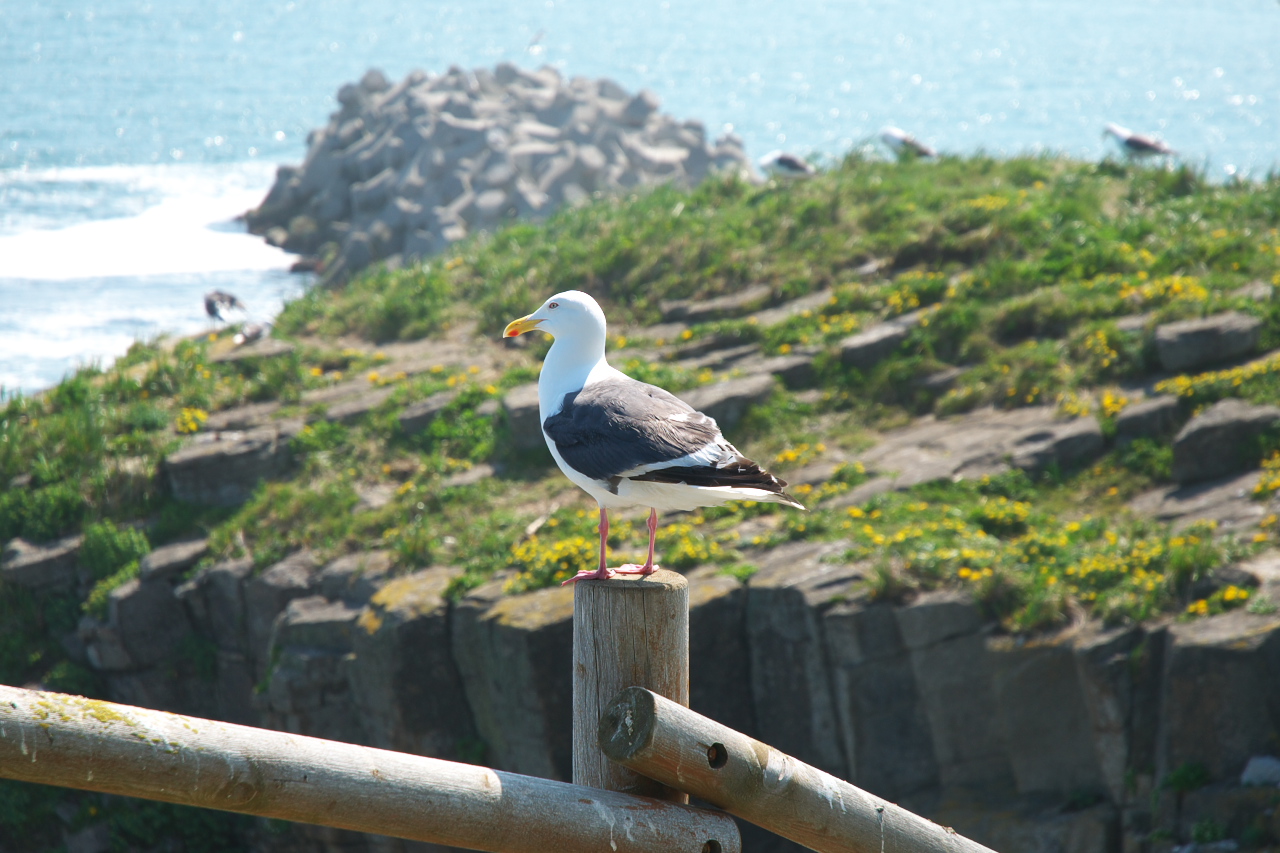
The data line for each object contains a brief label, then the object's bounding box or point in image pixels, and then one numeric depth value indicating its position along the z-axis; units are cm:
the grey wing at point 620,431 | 822
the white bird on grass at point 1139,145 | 2878
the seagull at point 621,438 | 795
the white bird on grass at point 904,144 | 3097
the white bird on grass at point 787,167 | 2880
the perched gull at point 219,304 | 3061
